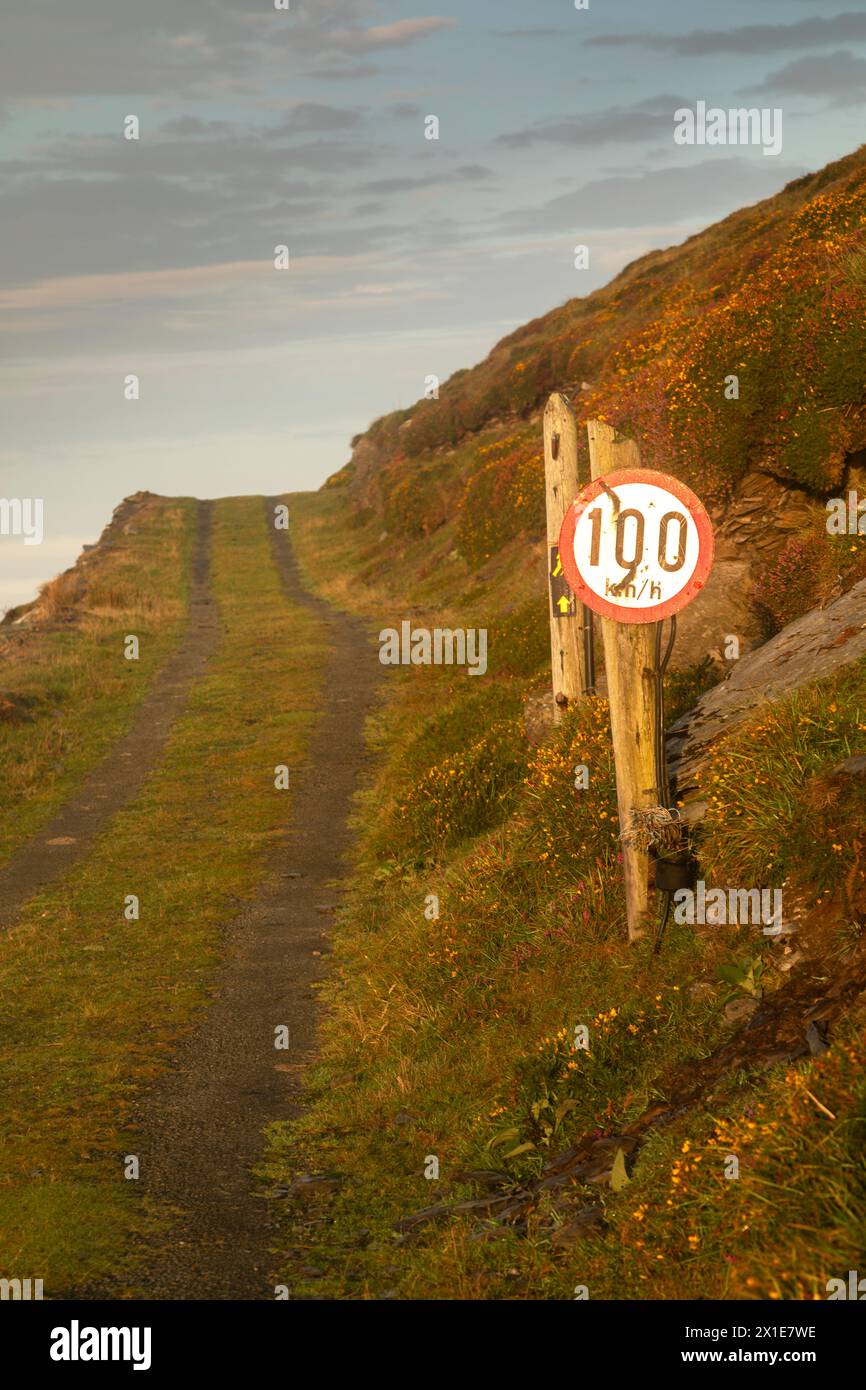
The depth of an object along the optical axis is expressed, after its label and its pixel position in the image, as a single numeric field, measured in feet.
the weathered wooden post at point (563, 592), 39.19
